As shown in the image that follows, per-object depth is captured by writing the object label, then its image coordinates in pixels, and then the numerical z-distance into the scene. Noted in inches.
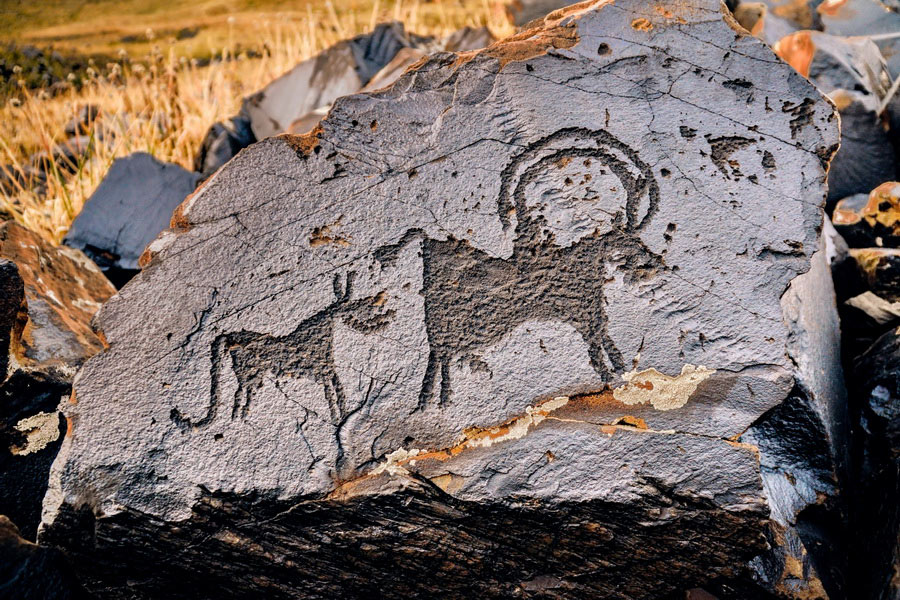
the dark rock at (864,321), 83.0
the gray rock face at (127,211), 111.4
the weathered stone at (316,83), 144.3
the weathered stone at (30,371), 70.2
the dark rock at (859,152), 106.0
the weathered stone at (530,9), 167.2
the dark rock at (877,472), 59.4
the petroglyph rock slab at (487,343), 59.6
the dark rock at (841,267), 92.0
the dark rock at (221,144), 135.2
